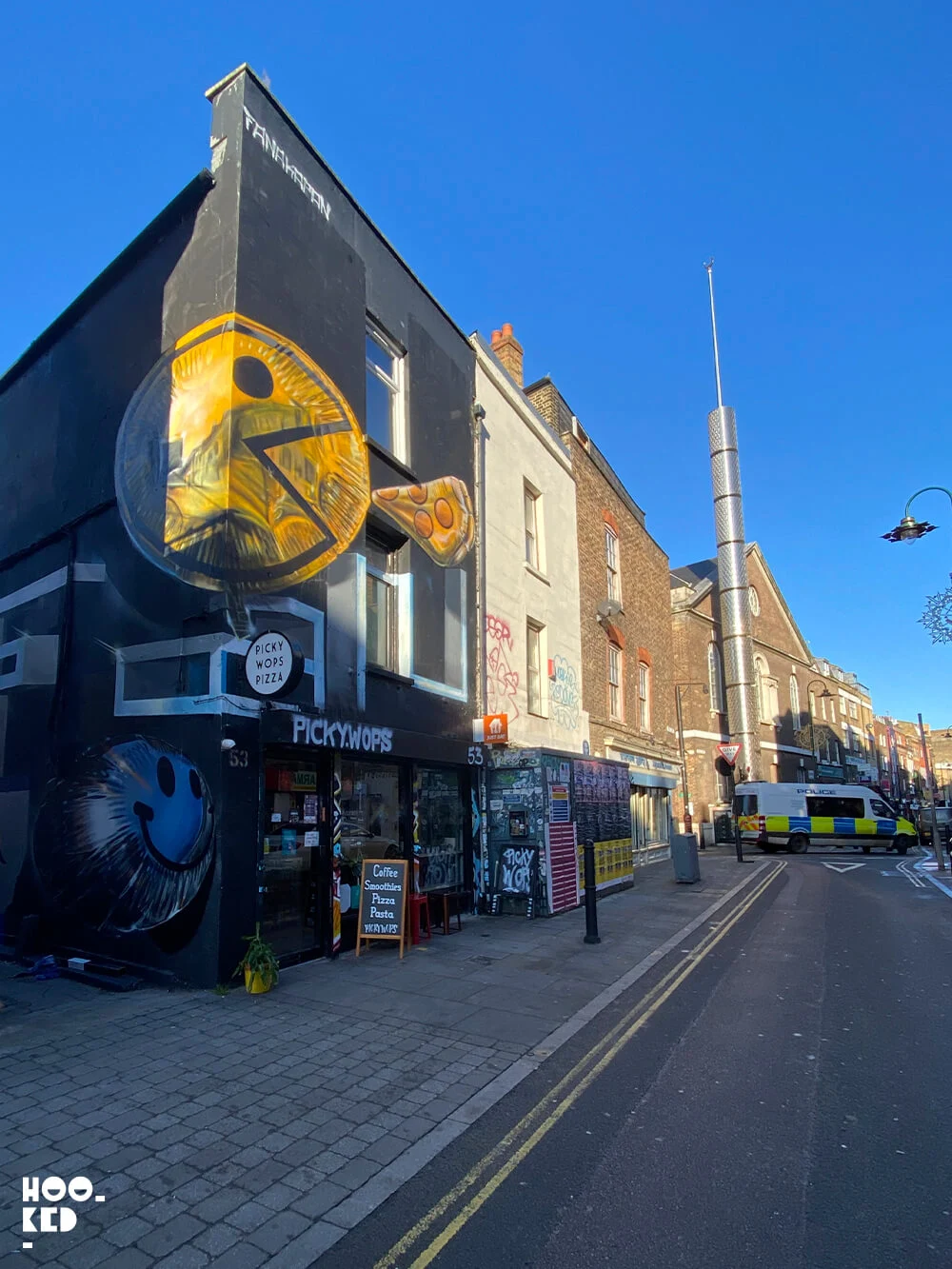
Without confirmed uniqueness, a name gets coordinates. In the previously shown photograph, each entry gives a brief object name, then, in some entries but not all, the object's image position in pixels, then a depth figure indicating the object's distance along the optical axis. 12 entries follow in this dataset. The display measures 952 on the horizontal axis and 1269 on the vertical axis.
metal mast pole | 37.06
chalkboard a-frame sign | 8.82
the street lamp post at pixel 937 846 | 20.60
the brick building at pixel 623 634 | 20.23
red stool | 9.59
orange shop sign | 12.80
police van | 29.56
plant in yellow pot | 7.14
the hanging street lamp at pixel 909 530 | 12.94
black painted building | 7.86
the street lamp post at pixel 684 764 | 30.41
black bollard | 9.67
